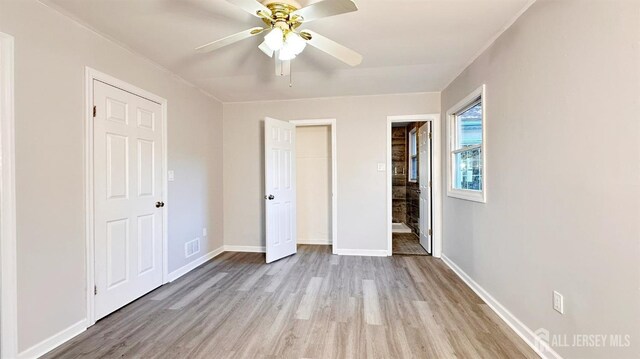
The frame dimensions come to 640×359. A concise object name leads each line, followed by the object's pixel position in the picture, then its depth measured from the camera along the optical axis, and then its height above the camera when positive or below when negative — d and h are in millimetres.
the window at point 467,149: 2627 +341
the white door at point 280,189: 3662 -115
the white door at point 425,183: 3973 -56
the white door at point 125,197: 2219 -138
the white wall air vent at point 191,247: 3344 -856
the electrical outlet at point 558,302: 1596 -752
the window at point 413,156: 5477 +502
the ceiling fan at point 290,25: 1470 +960
